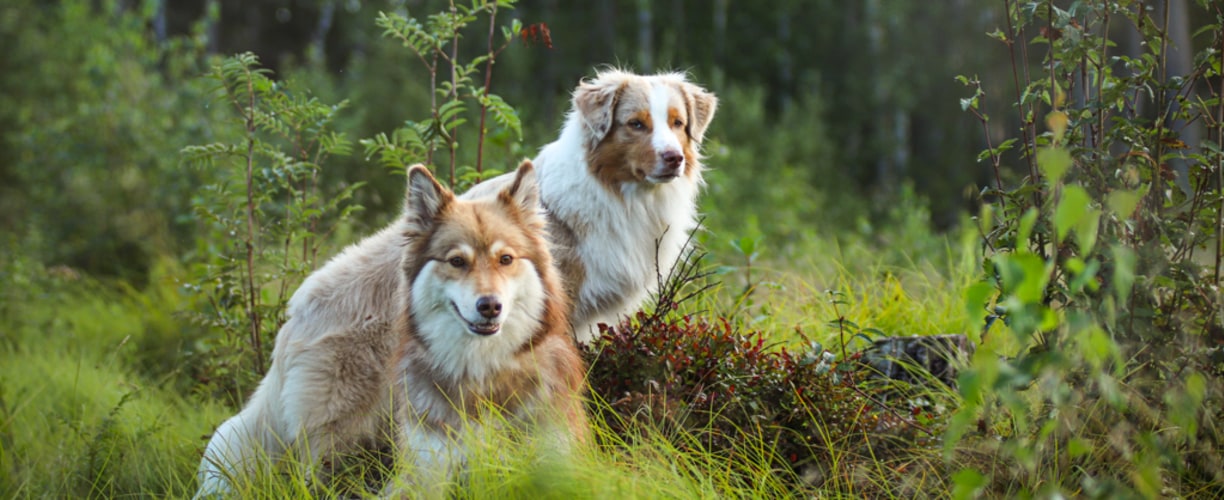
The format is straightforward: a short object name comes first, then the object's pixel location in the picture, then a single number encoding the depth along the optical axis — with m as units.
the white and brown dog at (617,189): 5.36
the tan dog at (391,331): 4.17
